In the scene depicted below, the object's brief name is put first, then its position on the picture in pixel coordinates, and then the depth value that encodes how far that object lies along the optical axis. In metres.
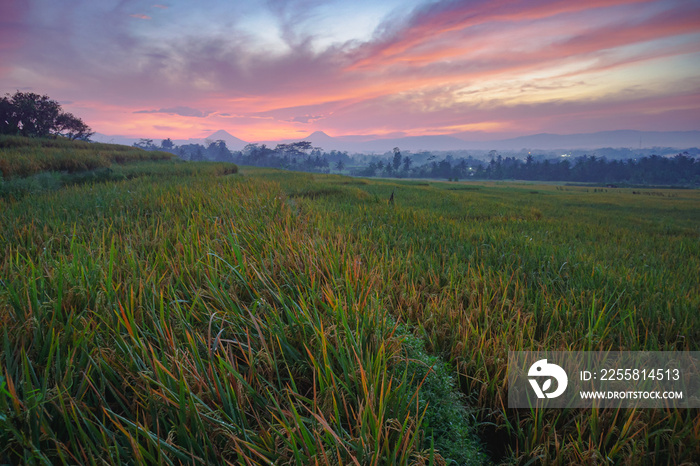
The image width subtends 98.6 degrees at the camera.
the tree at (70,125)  42.44
